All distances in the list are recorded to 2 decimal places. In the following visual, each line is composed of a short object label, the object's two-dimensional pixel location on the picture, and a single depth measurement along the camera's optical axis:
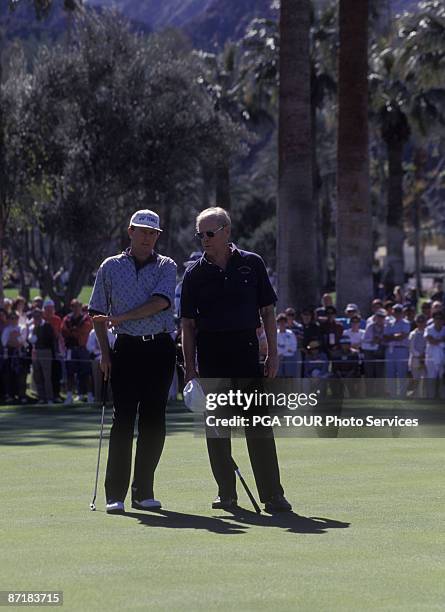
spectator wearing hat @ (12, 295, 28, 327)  28.12
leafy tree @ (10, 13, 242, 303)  41.69
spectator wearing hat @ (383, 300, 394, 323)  24.66
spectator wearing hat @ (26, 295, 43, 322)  27.33
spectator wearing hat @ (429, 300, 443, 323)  24.41
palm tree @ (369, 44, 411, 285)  49.75
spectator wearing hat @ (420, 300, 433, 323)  24.99
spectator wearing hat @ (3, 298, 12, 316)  28.48
